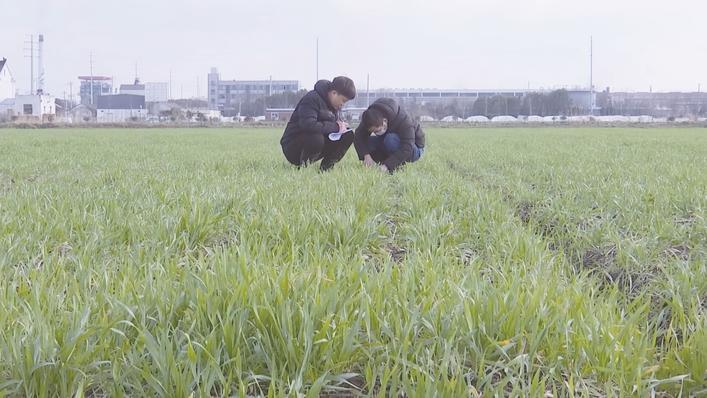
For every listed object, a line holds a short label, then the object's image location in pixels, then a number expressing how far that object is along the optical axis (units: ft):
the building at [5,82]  244.83
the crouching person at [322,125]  23.16
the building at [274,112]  248.20
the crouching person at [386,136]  23.34
